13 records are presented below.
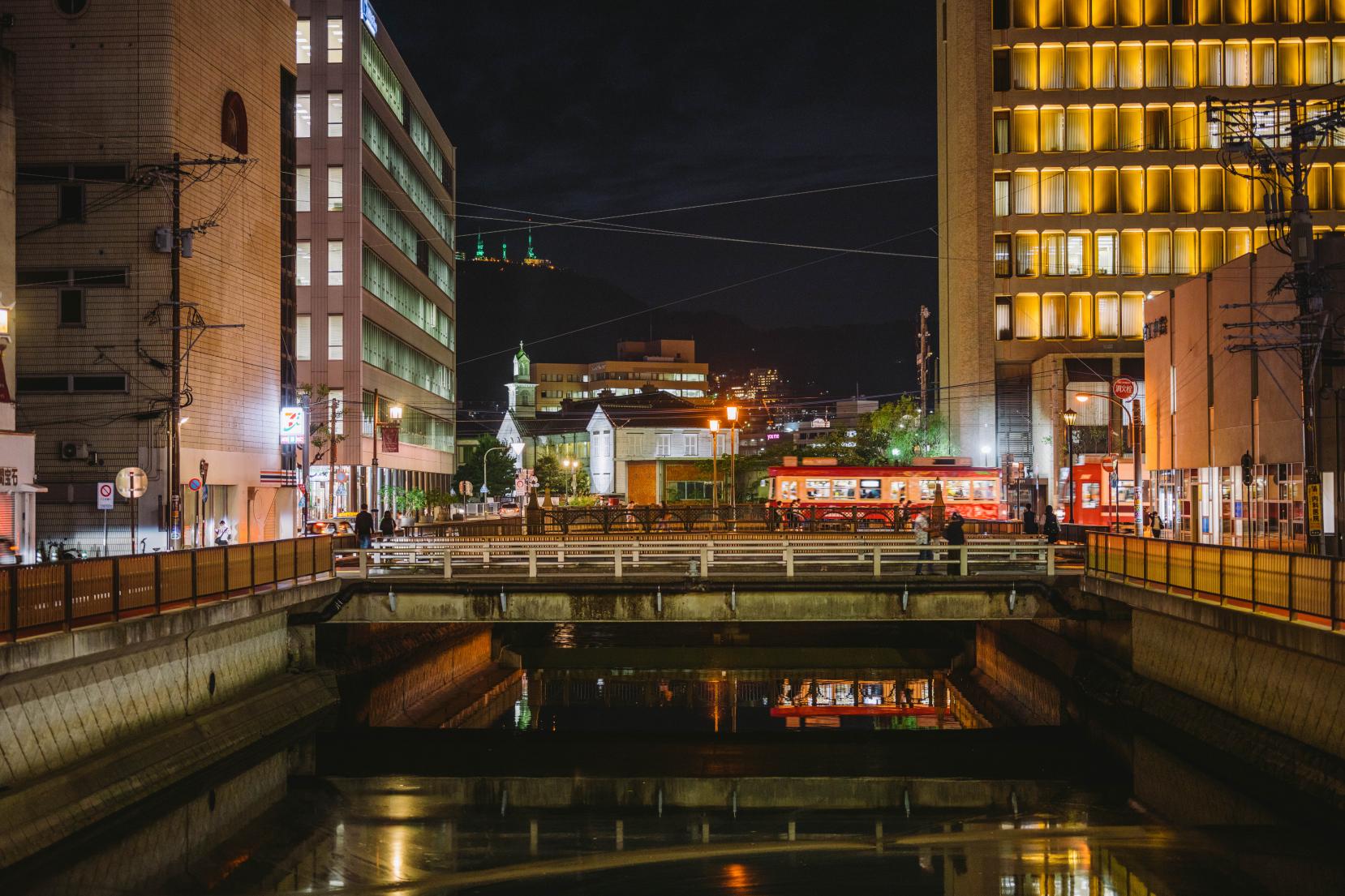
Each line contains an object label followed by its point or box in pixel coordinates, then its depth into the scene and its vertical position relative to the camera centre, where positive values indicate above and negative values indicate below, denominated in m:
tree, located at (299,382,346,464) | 74.31 +4.57
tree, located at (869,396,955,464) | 95.88 +4.68
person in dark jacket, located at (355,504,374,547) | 37.53 -0.90
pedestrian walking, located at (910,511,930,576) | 33.69 -1.11
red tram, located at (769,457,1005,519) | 62.28 +0.35
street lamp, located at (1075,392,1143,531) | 52.37 +1.97
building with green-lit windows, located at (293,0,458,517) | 79.31 +16.86
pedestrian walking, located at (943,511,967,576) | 34.47 -1.10
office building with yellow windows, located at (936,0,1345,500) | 86.88 +22.39
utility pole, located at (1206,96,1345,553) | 31.56 +6.32
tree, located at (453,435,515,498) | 131.62 +2.47
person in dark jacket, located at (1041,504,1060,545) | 42.25 -1.24
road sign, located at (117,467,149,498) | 34.53 +0.48
